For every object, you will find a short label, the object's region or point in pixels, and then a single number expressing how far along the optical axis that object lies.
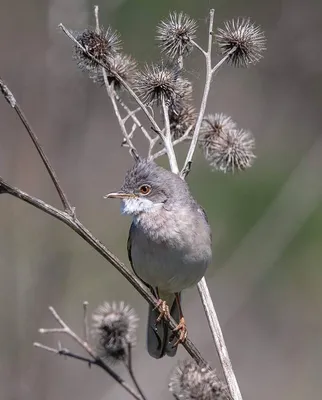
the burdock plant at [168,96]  7.46
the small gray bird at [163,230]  7.79
